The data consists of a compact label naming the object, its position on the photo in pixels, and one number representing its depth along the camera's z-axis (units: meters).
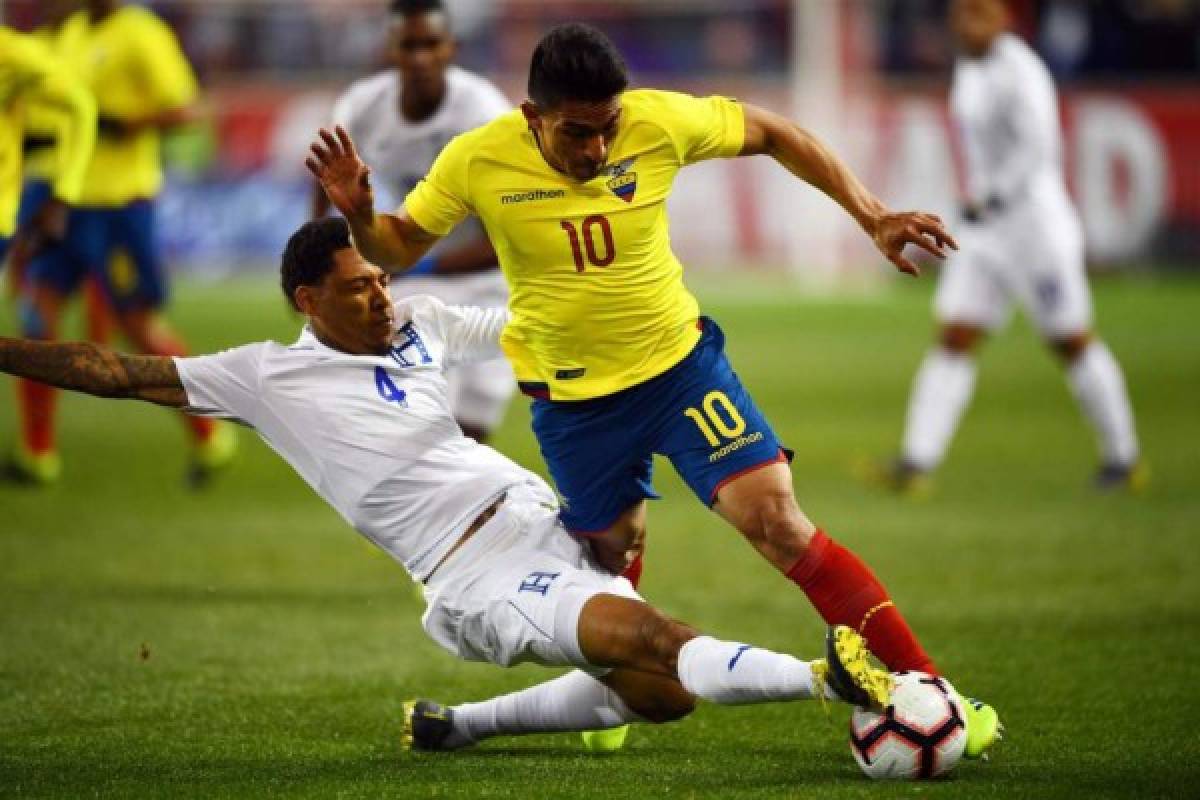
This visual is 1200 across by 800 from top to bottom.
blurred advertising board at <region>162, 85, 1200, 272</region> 50.03
